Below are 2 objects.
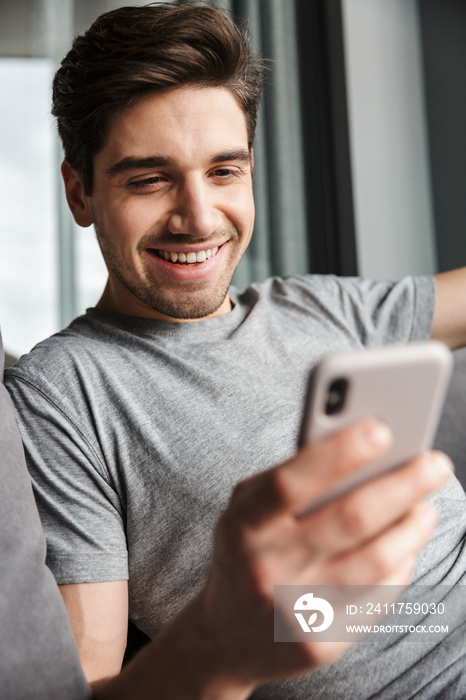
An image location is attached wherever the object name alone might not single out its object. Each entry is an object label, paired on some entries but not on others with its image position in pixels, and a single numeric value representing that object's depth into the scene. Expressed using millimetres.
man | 710
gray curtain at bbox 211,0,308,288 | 1905
